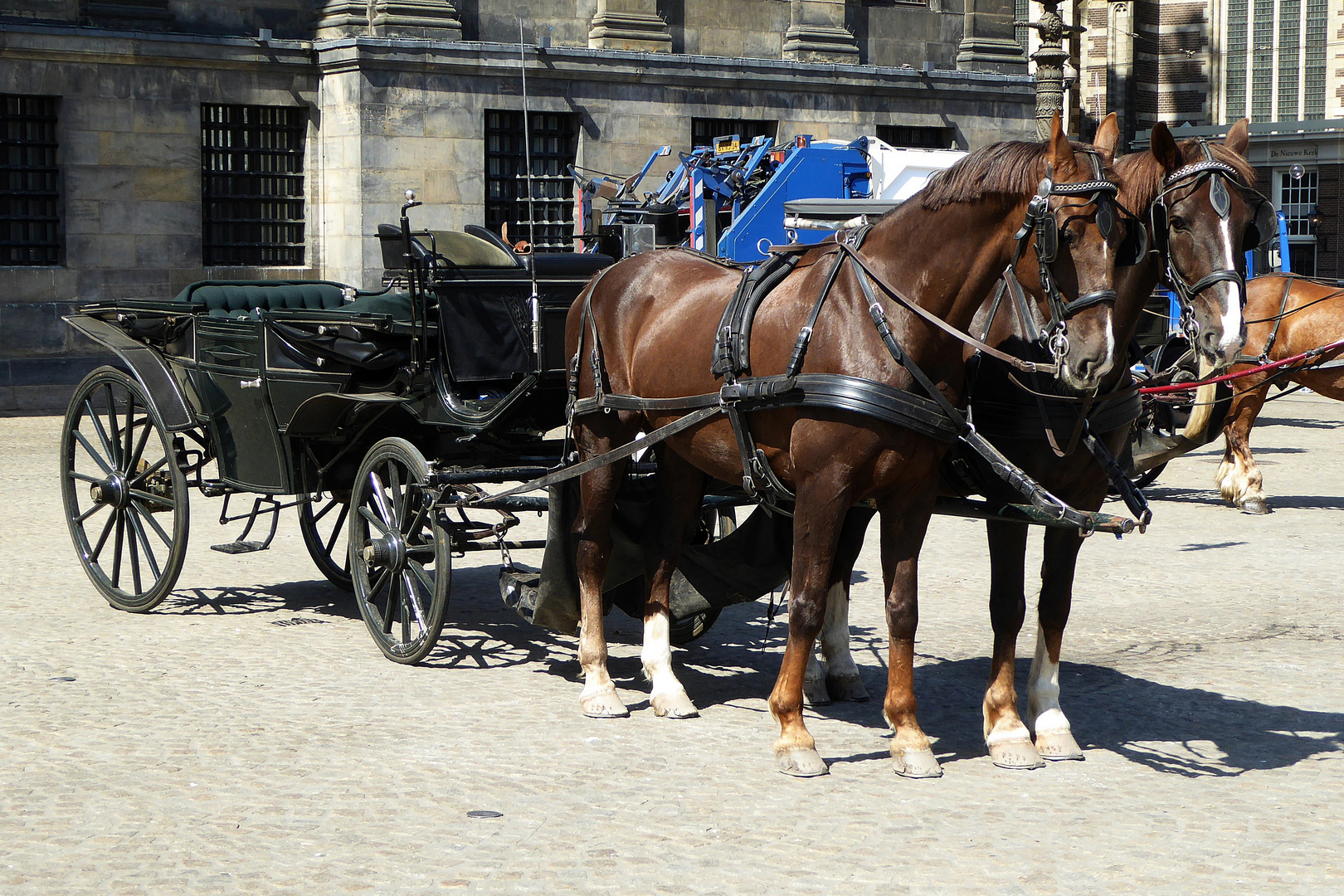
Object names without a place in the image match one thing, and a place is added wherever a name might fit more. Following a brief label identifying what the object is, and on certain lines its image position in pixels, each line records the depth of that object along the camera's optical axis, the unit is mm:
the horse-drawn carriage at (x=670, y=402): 5340
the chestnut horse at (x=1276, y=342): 12250
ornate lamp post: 25297
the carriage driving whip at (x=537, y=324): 7613
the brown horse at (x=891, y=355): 5133
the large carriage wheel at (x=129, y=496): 8266
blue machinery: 17422
